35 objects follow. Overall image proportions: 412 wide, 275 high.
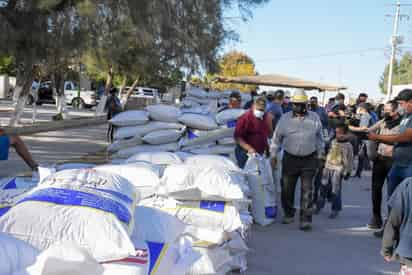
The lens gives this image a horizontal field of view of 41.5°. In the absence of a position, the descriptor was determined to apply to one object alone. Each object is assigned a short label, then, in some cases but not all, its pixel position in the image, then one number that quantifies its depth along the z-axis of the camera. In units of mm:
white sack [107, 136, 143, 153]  8211
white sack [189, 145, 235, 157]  8159
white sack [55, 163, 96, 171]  5052
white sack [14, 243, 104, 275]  2178
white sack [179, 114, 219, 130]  8539
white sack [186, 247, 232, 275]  4109
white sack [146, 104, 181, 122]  8531
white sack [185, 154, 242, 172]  5750
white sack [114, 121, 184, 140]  8305
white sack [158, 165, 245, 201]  4809
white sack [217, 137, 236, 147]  8656
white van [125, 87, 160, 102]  40300
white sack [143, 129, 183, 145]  8188
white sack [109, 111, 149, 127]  8469
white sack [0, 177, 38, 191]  4266
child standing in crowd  7938
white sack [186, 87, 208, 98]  17945
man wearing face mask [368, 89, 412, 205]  5898
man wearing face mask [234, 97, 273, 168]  7520
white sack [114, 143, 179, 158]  8016
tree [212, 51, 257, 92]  67125
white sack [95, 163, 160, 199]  4691
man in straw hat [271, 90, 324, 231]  6969
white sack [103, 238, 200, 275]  2871
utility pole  37312
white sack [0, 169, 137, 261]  2830
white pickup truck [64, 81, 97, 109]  37875
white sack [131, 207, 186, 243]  3723
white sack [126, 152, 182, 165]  6073
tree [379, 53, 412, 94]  73700
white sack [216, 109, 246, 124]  9188
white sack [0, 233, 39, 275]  2143
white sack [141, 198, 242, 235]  4754
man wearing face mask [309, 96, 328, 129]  10891
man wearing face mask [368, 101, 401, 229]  6852
